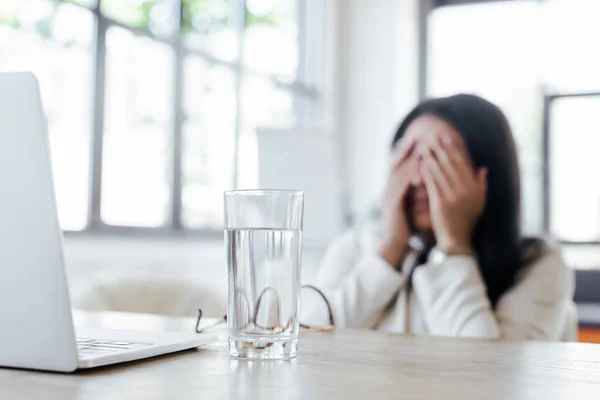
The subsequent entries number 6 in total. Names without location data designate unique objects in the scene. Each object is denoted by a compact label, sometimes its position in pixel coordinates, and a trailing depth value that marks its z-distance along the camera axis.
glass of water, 0.60
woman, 1.26
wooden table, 0.47
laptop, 0.49
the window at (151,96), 2.43
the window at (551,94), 3.58
